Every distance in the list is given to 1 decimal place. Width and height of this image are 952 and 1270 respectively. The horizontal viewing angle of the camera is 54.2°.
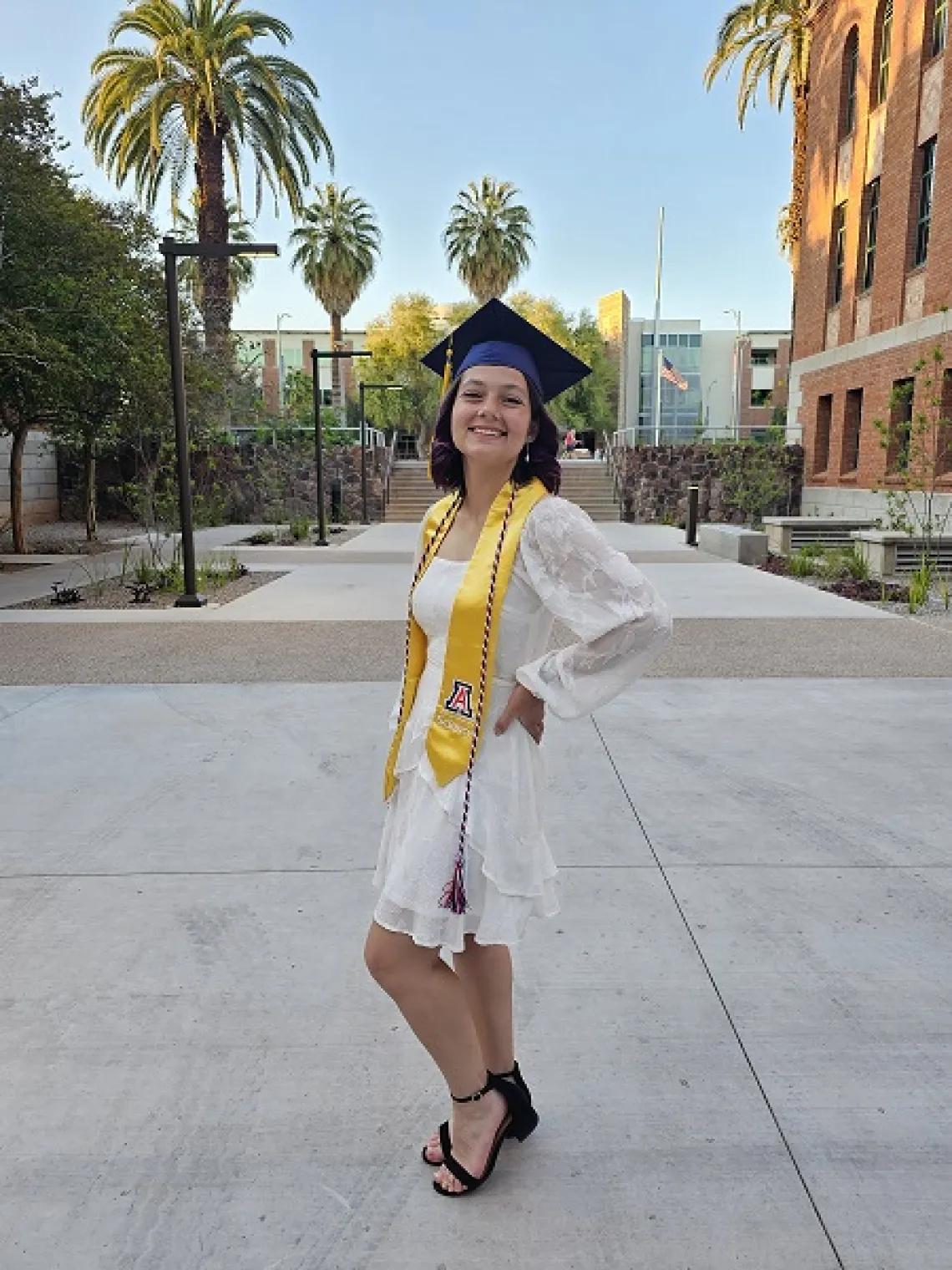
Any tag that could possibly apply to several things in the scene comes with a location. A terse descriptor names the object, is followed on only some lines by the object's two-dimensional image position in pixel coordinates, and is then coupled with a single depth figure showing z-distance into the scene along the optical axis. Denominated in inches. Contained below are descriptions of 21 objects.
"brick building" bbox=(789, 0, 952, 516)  650.8
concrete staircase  1051.3
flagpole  1042.8
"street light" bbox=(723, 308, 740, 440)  2472.4
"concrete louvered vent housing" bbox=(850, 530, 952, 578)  491.8
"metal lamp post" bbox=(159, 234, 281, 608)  383.6
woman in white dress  74.4
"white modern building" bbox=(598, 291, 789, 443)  2637.8
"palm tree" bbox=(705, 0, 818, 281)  990.4
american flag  1393.9
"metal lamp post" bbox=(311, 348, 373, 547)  709.3
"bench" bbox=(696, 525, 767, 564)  587.5
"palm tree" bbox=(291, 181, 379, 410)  1721.2
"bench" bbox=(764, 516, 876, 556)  607.2
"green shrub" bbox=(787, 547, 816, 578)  517.0
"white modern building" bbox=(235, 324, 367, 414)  3164.4
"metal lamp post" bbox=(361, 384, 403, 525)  947.3
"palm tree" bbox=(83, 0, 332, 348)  846.5
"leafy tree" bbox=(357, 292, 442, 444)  1951.3
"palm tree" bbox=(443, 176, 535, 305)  1752.0
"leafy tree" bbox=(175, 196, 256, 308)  1116.5
